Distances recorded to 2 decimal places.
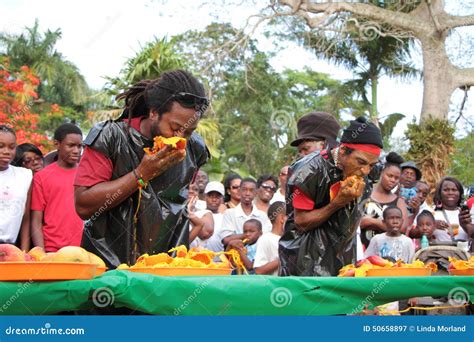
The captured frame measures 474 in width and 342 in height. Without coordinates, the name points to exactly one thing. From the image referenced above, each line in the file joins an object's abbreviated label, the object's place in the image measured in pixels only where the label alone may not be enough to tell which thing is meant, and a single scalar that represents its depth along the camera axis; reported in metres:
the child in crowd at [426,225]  9.59
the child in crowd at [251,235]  9.21
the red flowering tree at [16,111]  19.39
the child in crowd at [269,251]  8.23
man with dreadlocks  4.56
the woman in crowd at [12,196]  6.71
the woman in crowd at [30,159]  8.76
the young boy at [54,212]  6.95
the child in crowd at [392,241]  8.73
